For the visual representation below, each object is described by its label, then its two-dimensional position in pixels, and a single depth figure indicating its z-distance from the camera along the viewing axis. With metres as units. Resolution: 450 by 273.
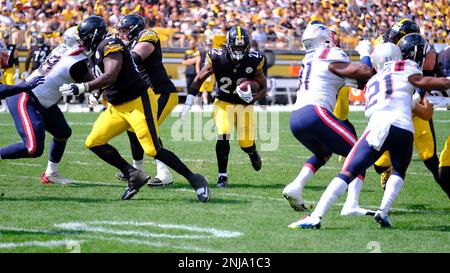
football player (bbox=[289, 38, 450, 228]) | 11.64
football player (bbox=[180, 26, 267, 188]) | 16.89
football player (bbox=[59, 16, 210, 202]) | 14.16
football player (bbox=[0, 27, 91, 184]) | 15.57
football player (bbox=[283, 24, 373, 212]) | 12.84
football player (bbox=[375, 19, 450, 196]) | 14.26
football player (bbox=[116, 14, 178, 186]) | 16.87
